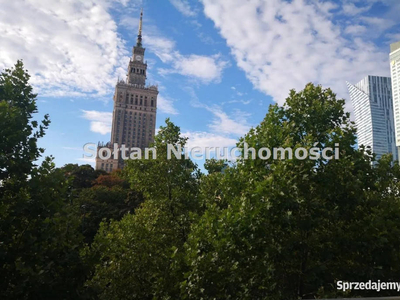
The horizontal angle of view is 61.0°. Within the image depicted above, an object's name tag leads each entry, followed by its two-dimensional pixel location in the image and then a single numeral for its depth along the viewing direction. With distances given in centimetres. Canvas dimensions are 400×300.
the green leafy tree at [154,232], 1383
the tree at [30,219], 898
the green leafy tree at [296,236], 1123
